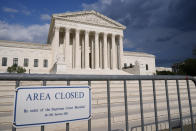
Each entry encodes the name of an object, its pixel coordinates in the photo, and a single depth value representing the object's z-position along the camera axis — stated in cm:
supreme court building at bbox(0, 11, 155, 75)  3114
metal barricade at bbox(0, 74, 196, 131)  181
